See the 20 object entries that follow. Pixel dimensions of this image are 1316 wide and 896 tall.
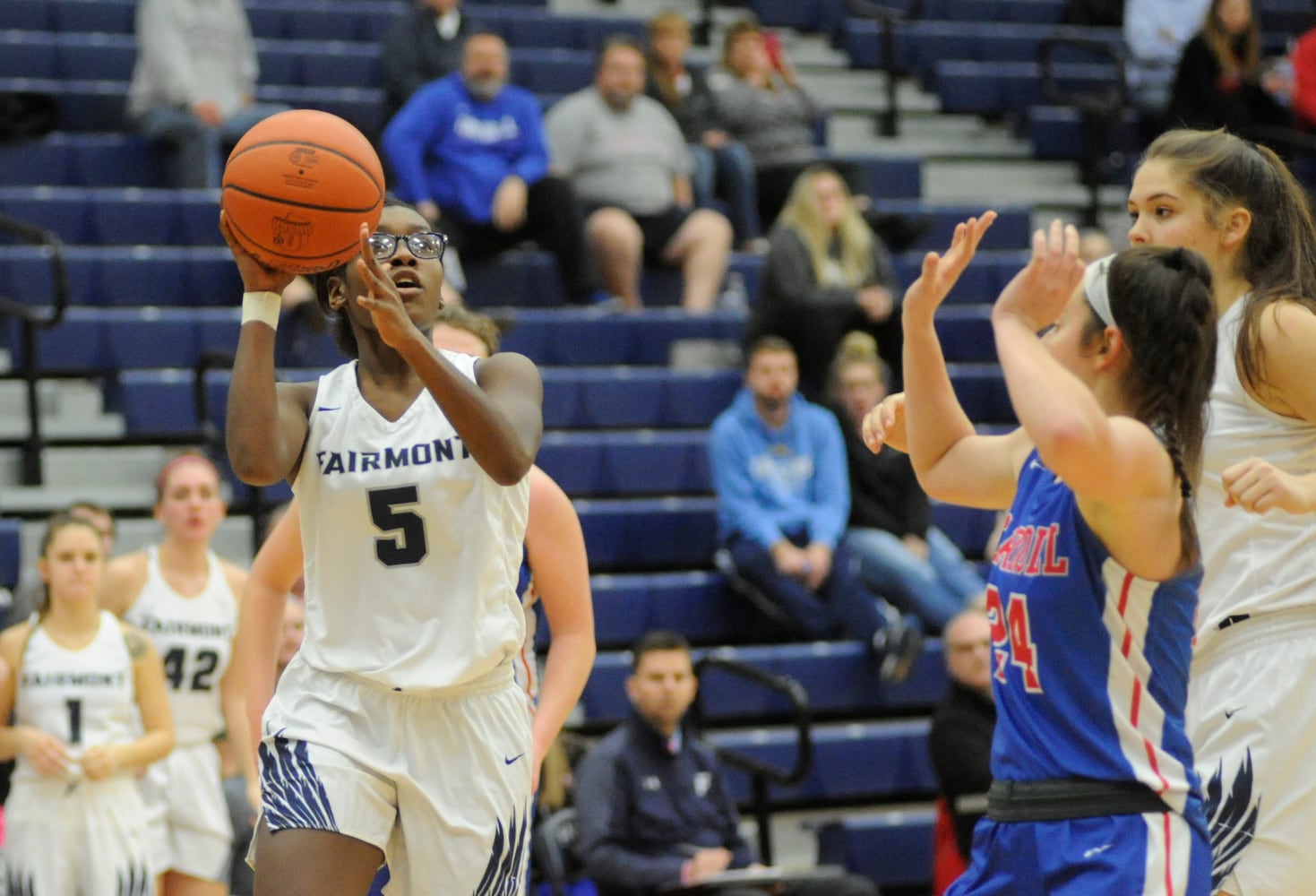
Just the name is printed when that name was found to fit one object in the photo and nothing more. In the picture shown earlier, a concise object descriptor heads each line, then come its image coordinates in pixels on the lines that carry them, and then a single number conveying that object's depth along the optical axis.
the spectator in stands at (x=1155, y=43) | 24.72
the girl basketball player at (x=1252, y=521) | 7.00
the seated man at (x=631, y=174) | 19.53
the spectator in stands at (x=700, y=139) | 20.81
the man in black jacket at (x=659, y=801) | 12.80
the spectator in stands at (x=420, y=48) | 19.87
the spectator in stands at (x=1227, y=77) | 22.80
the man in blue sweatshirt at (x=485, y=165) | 18.72
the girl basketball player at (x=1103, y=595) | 5.64
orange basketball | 6.45
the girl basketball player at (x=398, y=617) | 6.21
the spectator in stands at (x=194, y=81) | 18.61
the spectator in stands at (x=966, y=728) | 13.63
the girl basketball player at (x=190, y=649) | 12.52
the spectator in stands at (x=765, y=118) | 21.39
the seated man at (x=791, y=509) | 16.27
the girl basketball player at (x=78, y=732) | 11.80
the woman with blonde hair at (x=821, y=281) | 18.30
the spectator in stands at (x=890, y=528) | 16.62
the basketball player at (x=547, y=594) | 7.58
